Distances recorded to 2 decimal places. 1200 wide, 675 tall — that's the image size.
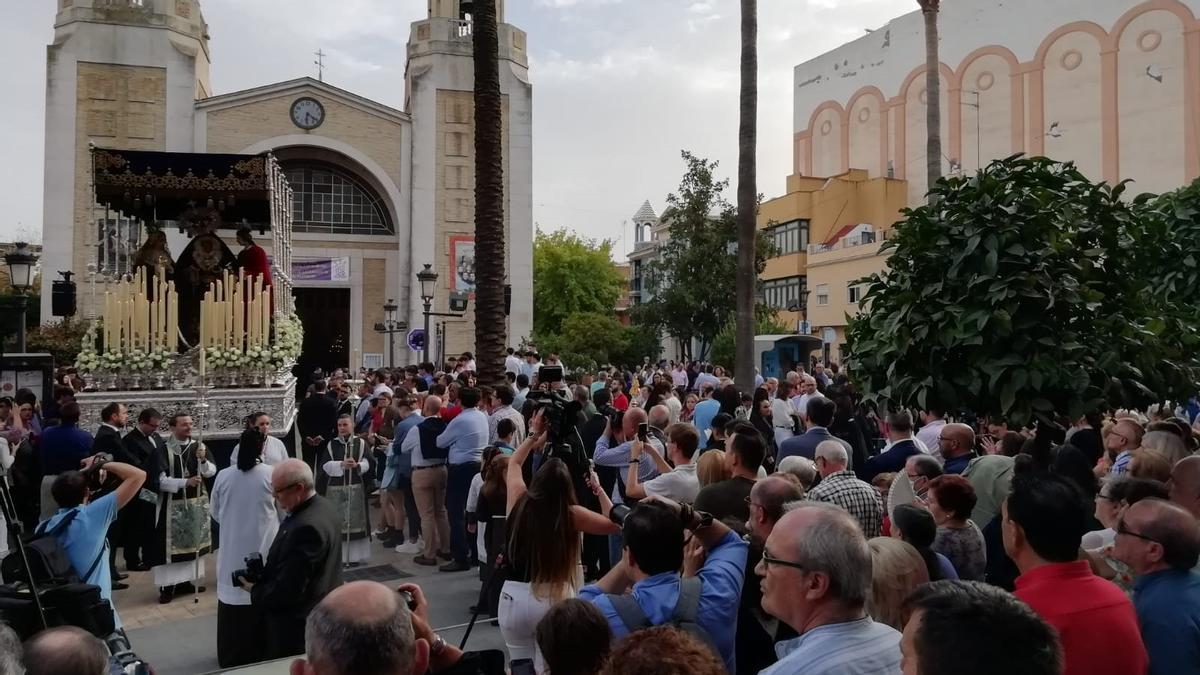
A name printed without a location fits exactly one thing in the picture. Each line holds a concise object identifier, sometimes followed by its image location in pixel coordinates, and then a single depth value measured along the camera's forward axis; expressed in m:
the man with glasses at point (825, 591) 2.57
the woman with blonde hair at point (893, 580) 3.42
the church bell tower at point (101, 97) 30.30
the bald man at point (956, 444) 6.66
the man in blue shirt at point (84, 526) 4.79
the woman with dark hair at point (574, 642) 2.77
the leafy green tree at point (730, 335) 30.10
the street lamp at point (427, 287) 22.38
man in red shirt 2.91
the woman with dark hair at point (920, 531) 3.94
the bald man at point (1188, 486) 4.73
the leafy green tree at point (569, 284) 52.60
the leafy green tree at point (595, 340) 34.53
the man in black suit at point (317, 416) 11.27
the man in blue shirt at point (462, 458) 8.99
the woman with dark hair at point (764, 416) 10.00
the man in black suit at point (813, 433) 7.18
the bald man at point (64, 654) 2.62
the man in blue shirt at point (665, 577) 3.32
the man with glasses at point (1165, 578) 3.10
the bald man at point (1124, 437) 6.86
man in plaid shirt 4.98
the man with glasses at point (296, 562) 4.96
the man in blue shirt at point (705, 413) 10.62
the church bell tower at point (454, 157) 34.31
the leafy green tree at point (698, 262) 30.31
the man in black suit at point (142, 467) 8.50
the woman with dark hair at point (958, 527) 4.45
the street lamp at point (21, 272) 14.89
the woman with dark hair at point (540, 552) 3.88
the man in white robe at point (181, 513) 8.27
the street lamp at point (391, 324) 30.92
